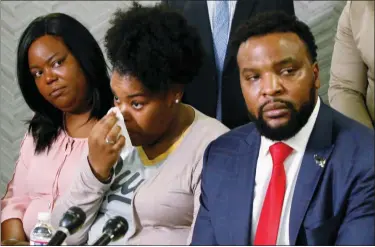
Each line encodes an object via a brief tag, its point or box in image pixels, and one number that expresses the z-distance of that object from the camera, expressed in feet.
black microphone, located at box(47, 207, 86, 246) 4.26
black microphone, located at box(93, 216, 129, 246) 4.52
